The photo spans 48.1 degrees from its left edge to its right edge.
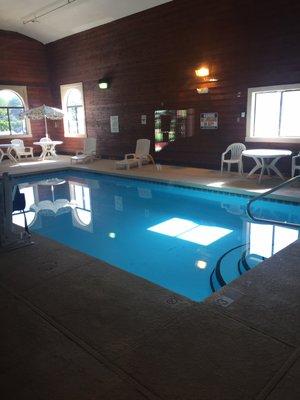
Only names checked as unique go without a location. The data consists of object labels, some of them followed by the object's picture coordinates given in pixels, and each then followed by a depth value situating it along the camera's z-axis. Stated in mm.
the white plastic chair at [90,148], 10766
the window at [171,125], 8672
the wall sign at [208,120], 8086
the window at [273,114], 6867
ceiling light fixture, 9016
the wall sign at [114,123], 10638
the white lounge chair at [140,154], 9255
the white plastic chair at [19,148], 11125
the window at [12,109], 11938
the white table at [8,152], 10741
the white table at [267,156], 6280
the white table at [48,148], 11392
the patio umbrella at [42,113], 10359
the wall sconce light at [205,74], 7949
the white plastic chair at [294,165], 6440
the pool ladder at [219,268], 3490
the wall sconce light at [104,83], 10447
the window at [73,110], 12098
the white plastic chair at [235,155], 7410
